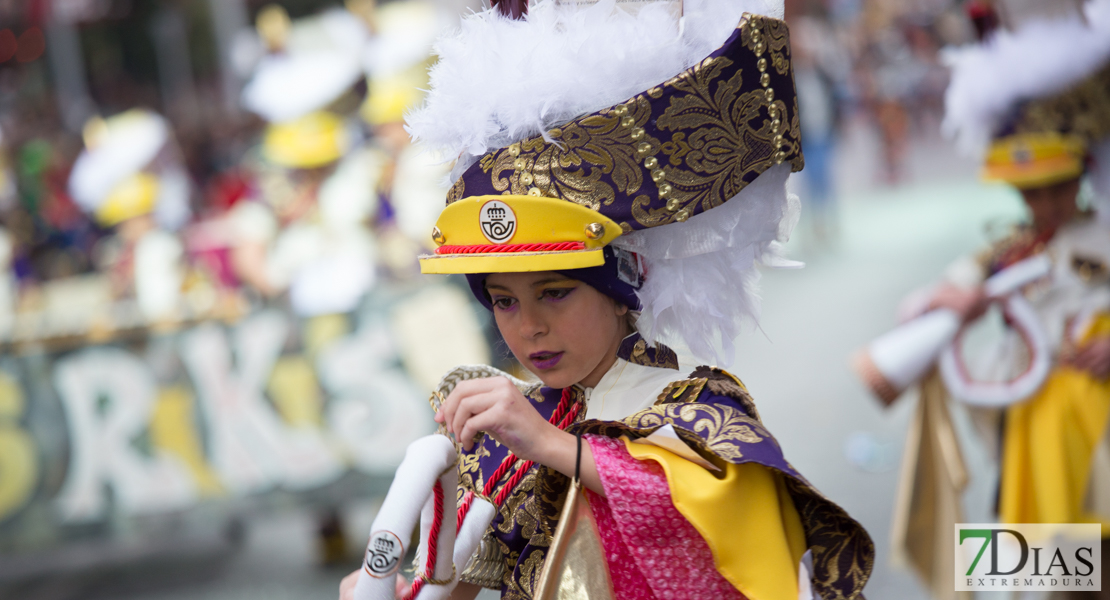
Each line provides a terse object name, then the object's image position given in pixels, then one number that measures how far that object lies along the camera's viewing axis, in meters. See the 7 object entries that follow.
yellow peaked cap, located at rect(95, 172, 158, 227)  16.62
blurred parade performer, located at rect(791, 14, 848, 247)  20.22
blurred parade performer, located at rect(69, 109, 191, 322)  15.71
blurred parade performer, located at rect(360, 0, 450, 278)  13.44
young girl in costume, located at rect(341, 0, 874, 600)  2.74
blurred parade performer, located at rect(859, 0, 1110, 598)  5.80
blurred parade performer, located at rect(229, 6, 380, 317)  14.20
